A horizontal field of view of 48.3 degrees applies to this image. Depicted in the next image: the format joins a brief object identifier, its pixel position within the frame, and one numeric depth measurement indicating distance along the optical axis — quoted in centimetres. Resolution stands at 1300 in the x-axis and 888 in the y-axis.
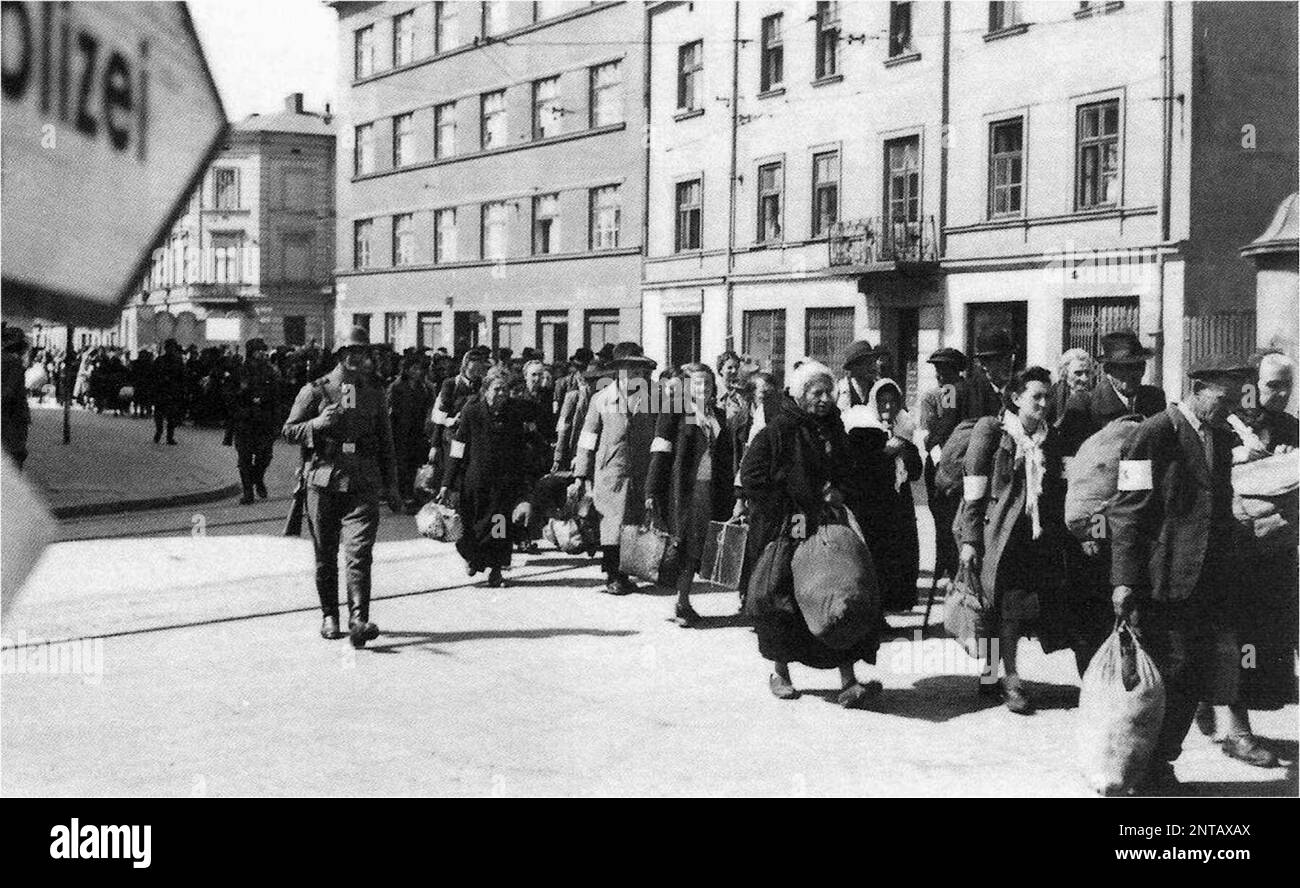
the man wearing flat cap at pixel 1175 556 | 604
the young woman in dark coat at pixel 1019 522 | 751
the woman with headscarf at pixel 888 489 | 942
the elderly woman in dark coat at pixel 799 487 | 753
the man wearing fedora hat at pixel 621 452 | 1137
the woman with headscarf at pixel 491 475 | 1167
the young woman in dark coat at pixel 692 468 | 1071
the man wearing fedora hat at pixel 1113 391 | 838
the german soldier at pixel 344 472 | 891
